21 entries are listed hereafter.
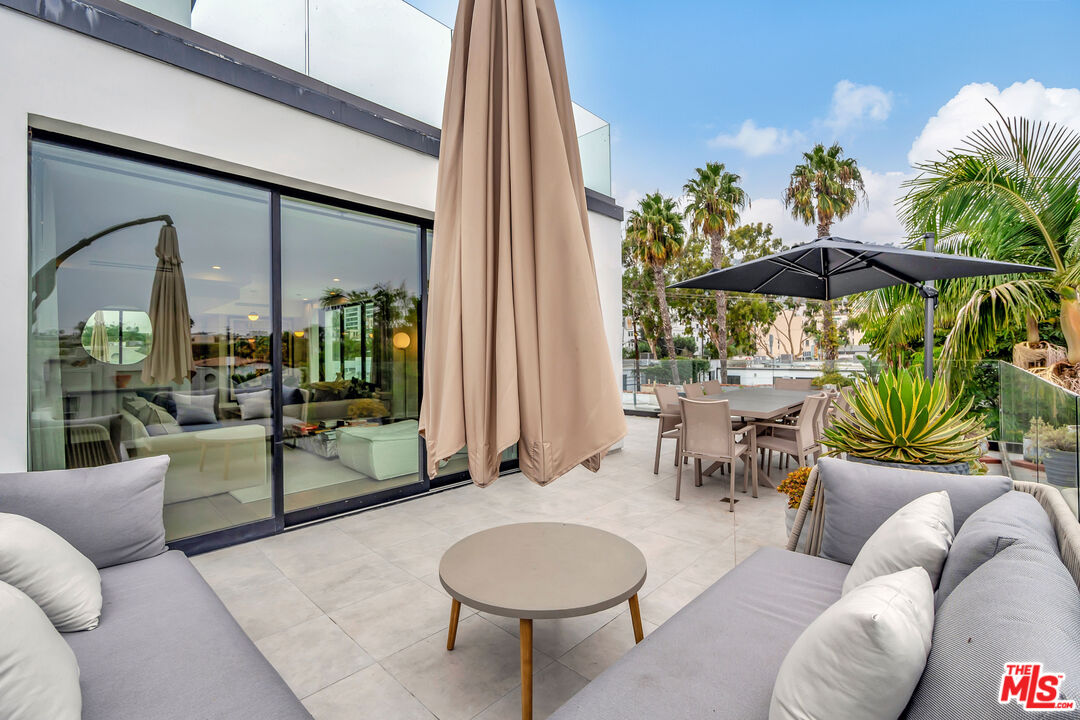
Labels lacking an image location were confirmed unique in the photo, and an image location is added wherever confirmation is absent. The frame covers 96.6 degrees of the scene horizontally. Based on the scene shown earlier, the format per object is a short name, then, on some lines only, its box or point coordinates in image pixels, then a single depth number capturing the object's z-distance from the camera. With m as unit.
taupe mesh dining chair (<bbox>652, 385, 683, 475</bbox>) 5.57
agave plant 2.36
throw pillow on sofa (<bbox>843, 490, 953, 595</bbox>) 1.41
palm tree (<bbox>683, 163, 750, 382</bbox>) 13.52
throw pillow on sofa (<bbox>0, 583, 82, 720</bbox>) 1.06
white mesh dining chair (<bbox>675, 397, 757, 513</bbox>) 4.22
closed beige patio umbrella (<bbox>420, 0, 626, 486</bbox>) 1.52
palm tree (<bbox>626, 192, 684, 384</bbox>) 13.51
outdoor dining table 4.64
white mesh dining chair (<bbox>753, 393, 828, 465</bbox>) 4.55
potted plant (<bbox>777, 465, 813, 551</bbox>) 2.74
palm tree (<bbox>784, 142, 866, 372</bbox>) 13.84
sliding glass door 2.91
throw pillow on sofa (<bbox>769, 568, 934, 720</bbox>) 0.89
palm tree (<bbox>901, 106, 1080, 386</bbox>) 4.27
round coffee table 1.75
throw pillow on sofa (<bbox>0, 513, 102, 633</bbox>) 1.54
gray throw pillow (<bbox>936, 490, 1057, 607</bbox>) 1.26
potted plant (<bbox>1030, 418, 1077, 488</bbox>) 2.10
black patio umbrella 3.54
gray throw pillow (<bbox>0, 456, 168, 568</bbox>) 1.99
